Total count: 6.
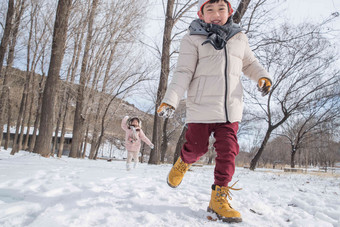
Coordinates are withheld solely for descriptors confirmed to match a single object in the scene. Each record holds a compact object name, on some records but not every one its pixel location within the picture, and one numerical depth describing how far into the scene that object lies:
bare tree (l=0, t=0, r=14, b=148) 7.80
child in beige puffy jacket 1.96
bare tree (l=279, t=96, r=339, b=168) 16.22
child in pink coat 6.53
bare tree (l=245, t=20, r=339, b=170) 8.84
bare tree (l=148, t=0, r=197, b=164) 8.52
